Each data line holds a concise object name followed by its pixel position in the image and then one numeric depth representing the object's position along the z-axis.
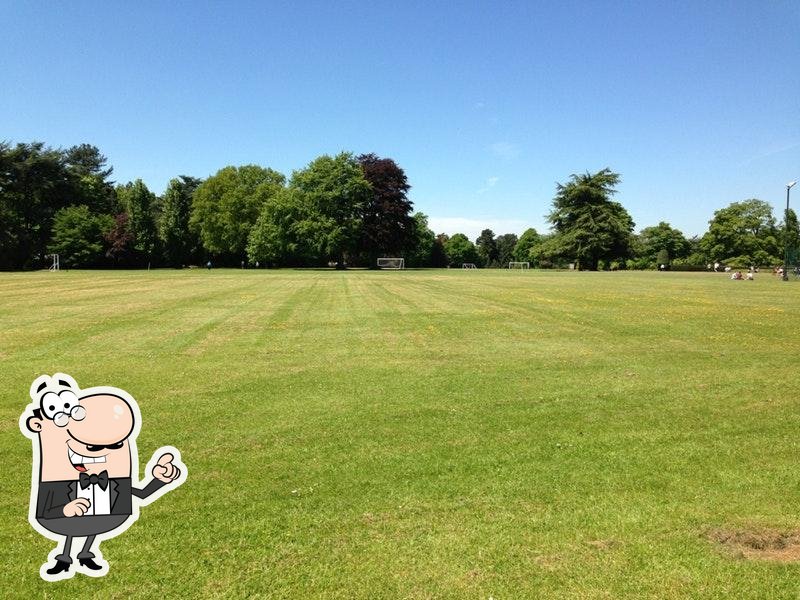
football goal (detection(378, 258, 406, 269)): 92.25
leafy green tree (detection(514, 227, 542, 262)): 153.70
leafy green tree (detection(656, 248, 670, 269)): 123.59
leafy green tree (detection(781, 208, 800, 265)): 82.88
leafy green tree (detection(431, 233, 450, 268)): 130.50
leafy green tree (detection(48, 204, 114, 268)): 72.75
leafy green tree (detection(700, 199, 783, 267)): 92.44
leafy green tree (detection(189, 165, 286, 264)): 81.62
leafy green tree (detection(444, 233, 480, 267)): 153.62
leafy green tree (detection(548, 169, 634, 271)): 84.69
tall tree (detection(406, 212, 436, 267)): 118.72
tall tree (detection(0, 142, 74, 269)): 72.81
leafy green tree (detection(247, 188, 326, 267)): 72.69
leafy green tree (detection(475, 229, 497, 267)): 163.62
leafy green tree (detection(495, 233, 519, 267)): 165.50
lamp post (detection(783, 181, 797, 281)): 48.53
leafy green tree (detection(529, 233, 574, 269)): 87.44
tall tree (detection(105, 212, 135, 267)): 75.88
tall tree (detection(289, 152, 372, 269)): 72.75
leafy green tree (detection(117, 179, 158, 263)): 79.06
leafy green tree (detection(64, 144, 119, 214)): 83.94
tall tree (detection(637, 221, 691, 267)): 131.75
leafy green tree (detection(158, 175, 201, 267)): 84.81
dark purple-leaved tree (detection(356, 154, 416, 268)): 81.25
